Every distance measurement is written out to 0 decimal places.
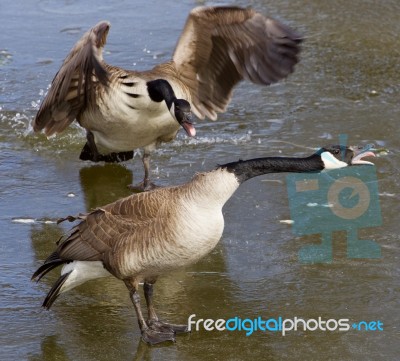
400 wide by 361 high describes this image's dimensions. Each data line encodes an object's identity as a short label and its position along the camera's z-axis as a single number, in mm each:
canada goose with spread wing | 13297
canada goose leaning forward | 9148
